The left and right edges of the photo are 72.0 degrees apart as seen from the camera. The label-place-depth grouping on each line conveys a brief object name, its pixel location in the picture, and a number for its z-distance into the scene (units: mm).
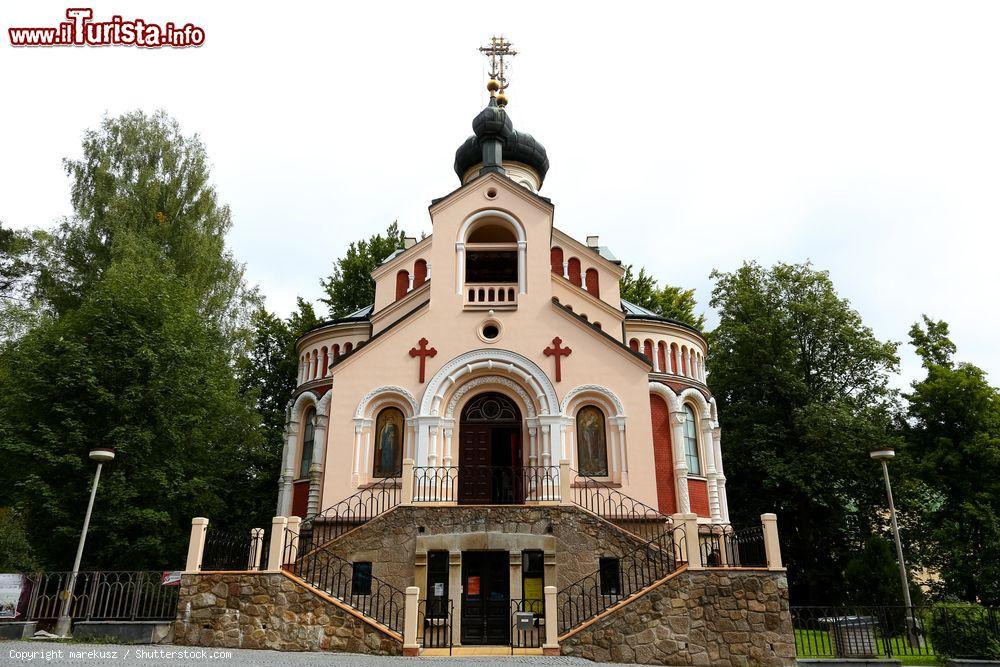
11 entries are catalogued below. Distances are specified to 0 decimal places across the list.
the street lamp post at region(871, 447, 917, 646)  14716
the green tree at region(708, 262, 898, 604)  25859
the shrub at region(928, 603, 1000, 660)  13359
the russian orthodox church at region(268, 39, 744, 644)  13867
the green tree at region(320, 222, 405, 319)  32594
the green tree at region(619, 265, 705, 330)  33594
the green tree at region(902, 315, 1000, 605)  21031
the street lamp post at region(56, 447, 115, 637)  13641
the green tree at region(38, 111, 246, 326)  24828
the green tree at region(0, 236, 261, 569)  17047
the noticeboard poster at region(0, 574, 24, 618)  13828
